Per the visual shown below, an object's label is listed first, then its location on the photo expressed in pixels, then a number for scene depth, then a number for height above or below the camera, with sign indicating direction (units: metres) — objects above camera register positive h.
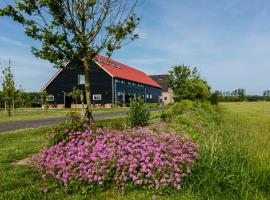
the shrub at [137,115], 10.73 -0.60
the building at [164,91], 75.03 +2.69
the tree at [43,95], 30.08 +0.77
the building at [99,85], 43.50 +2.81
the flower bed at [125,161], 4.29 -1.06
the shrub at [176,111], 13.21 -0.63
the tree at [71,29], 9.91 +2.85
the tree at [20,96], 26.39 +0.61
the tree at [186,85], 27.31 +1.69
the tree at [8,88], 24.45 +1.33
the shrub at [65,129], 6.29 -0.68
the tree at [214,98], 32.38 +0.22
